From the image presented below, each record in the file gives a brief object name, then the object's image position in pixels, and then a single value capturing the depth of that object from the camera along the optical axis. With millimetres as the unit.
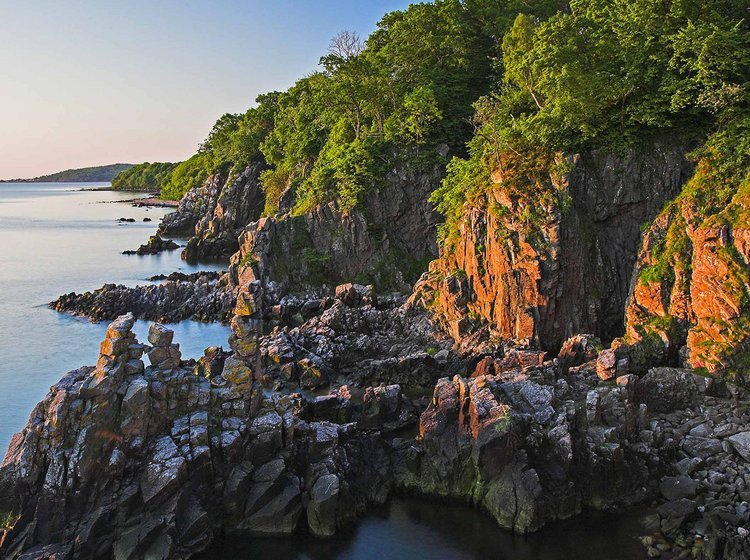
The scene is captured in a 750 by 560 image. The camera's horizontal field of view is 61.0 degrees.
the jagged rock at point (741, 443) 26908
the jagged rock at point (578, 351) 35625
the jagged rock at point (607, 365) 32312
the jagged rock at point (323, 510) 25188
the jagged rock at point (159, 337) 28625
